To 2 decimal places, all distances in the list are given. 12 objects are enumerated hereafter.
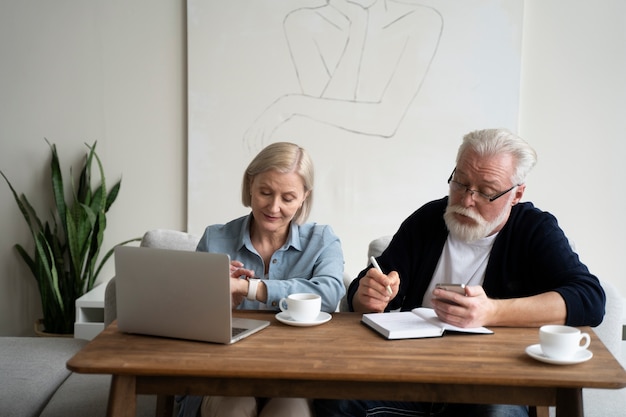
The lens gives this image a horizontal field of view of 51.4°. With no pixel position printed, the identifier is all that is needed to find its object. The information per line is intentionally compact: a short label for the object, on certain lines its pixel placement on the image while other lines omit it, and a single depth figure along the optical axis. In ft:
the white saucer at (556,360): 4.75
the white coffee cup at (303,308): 5.75
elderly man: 5.77
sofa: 7.00
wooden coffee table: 4.56
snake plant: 11.41
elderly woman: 6.57
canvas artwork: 11.30
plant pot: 11.57
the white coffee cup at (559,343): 4.78
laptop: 5.07
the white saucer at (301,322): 5.72
